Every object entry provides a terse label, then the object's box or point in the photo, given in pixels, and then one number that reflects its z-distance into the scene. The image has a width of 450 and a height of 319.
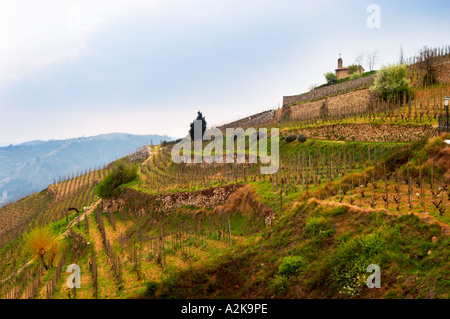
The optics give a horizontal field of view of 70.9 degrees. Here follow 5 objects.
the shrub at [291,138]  31.27
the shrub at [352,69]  58.85
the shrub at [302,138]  29.67
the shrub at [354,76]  51.92
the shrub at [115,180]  38.62
